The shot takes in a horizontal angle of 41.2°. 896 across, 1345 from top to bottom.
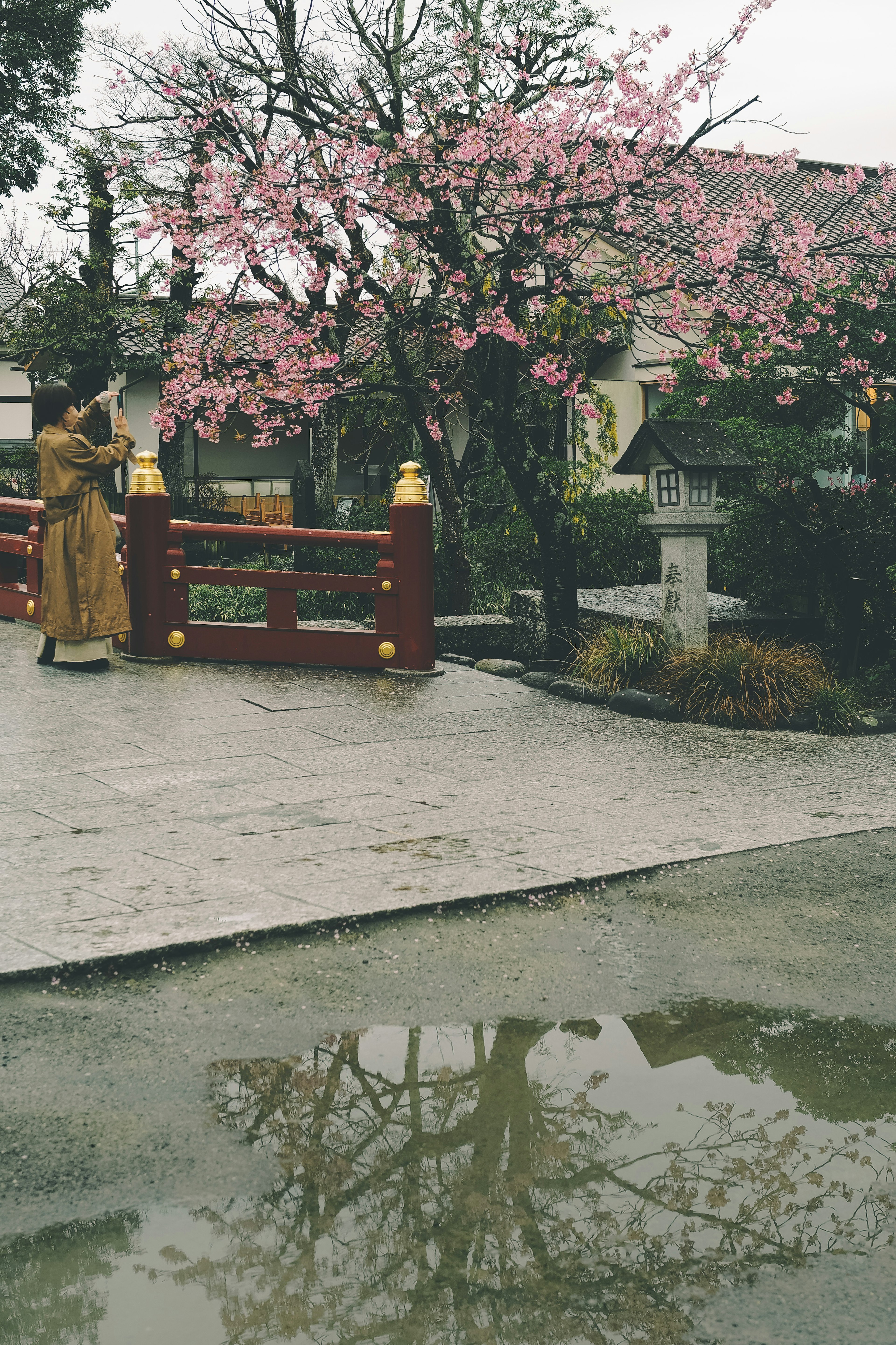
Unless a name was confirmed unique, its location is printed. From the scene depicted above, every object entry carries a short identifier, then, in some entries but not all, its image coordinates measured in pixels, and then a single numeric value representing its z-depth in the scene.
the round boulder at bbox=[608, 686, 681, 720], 8.45
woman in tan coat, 8.64
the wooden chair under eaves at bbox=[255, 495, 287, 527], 25.98
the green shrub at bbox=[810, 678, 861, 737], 8.15
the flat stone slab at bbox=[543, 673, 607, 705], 8.96
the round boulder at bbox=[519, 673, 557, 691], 9.47
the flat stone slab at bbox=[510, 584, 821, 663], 10.11
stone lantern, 9.18
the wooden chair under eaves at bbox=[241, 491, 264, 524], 25.42
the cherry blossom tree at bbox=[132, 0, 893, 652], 9.12
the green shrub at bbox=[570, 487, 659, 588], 14.76
